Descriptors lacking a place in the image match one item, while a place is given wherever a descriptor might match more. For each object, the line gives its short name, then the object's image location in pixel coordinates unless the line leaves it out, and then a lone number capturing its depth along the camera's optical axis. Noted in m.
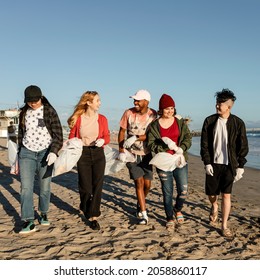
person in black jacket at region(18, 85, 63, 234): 4.48
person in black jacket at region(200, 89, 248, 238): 4.44
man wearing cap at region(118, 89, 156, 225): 4.83
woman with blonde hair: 4.71
